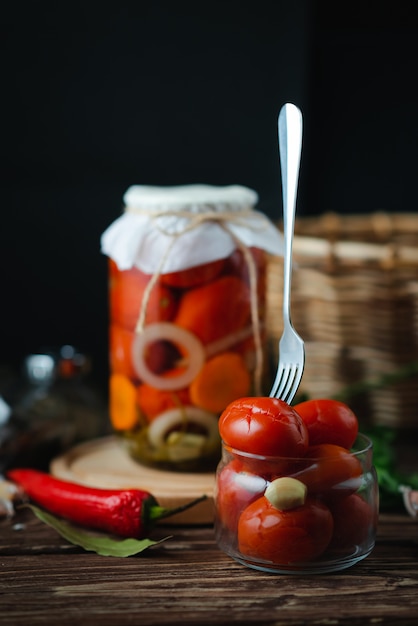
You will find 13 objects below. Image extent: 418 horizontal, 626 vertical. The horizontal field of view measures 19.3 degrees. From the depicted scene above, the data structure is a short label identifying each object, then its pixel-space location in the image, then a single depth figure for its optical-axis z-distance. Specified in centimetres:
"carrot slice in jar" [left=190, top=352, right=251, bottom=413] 91
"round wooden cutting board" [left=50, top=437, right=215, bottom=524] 87
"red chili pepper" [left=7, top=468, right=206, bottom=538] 82
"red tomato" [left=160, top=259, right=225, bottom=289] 90
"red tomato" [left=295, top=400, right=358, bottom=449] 77
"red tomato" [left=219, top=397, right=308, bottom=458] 74
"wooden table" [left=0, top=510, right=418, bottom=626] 71
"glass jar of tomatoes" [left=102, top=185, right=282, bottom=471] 90
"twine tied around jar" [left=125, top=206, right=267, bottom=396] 89
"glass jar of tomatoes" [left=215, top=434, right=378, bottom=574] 74
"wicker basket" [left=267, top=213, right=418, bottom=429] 104
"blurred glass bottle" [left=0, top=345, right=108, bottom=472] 97
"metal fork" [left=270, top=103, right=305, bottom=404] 79
